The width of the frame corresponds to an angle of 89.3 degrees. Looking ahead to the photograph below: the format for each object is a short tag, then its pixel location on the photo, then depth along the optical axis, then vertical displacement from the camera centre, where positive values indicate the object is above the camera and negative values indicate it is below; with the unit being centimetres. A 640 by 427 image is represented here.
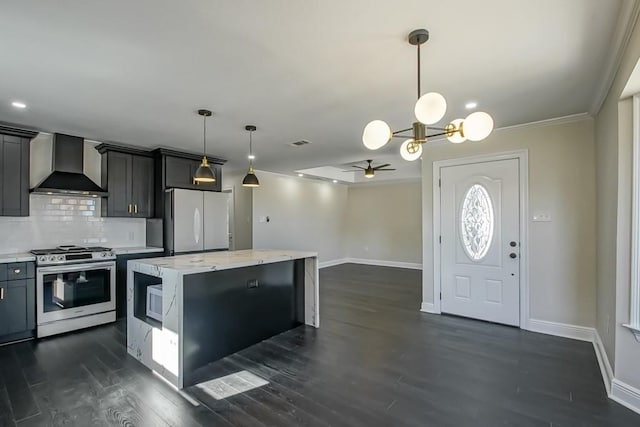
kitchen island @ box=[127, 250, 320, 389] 274 -91
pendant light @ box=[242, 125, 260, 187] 426 +45
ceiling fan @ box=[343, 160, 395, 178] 679 +102
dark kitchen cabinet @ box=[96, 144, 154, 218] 465 +50
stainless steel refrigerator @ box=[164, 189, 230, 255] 491 -10
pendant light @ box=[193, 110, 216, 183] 362 +46
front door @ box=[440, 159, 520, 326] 402 -34
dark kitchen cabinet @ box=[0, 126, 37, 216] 374 +52
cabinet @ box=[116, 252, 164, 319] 438 -96
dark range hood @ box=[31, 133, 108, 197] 411 +58
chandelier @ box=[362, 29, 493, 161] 179 +56
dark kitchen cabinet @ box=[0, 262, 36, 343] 351 -97
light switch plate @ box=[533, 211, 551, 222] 378 -2
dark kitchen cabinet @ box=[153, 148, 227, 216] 503 +70
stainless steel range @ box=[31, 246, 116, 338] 374 -90
